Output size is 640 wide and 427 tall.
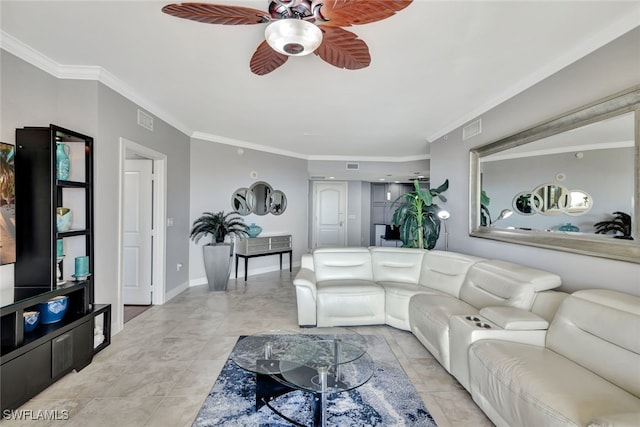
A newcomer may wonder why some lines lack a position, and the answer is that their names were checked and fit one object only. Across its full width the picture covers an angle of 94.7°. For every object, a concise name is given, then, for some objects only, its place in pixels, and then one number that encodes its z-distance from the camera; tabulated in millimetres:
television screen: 2121
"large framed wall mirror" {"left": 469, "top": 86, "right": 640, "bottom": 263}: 1911
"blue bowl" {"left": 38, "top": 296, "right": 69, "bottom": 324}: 2221
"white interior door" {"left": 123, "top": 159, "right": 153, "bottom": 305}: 3971
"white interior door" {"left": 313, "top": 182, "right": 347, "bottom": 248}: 8539
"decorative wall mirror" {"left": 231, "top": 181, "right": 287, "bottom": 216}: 5613
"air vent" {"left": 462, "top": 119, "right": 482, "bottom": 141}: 3578
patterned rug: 1805
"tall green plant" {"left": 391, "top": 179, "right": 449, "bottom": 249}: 4281
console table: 5328
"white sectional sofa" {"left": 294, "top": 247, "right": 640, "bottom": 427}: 1396
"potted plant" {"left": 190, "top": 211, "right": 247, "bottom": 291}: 4629
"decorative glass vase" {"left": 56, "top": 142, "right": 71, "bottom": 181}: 2401
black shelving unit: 1880
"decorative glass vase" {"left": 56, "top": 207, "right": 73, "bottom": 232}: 2426
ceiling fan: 1411
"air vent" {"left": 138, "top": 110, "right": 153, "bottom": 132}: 3467
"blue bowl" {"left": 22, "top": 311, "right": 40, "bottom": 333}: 2070
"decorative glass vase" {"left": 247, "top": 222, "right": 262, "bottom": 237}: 5511
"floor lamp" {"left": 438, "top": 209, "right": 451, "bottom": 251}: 3975
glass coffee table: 1714
